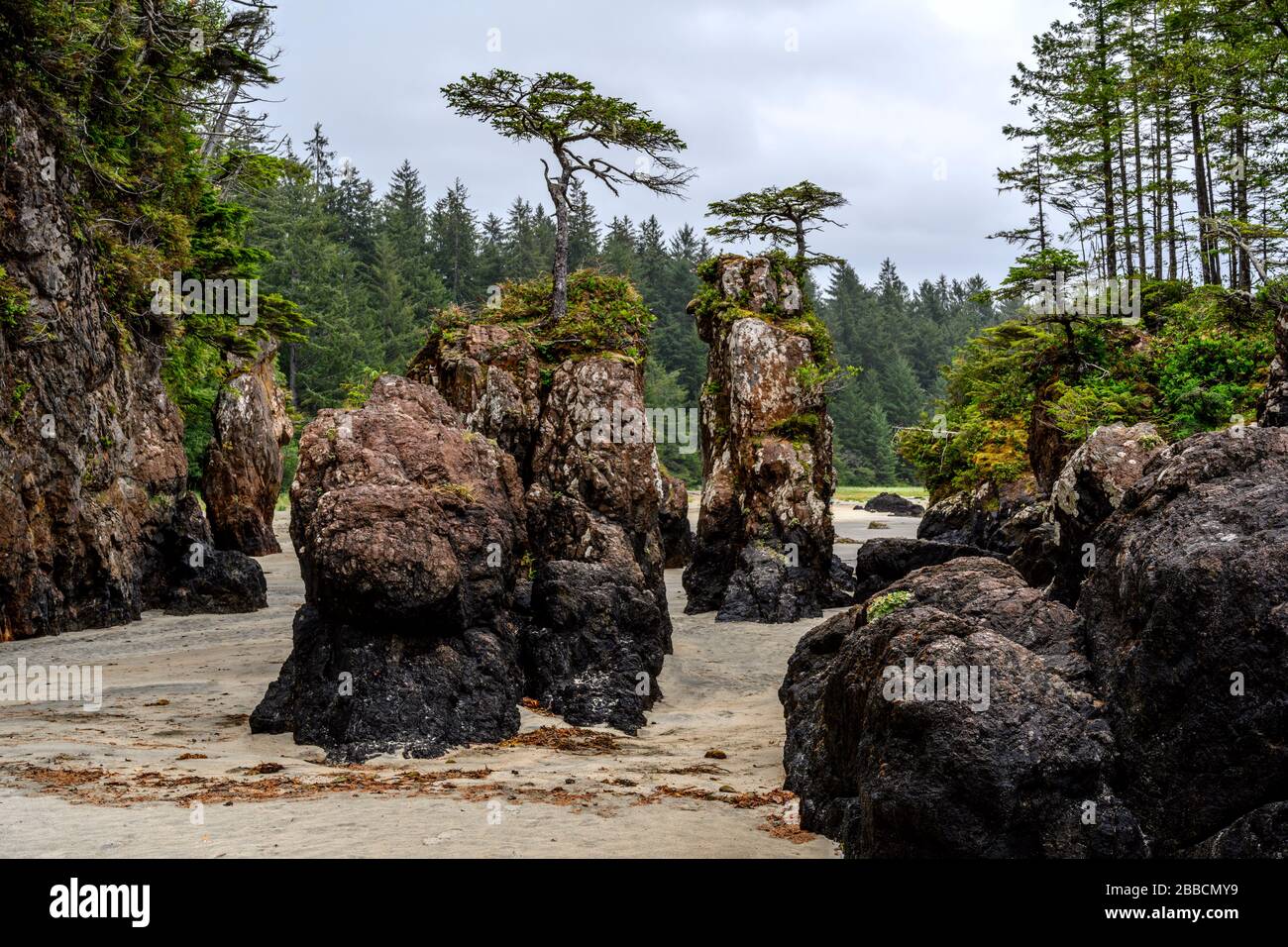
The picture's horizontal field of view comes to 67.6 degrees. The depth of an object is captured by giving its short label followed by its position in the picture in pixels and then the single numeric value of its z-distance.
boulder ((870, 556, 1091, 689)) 6.62
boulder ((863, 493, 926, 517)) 53.78
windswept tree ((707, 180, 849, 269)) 29.33
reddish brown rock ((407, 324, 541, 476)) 15.30
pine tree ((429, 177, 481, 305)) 74.12
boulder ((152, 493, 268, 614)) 20.31
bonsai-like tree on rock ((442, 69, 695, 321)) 19.75
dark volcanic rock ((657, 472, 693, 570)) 29.12
